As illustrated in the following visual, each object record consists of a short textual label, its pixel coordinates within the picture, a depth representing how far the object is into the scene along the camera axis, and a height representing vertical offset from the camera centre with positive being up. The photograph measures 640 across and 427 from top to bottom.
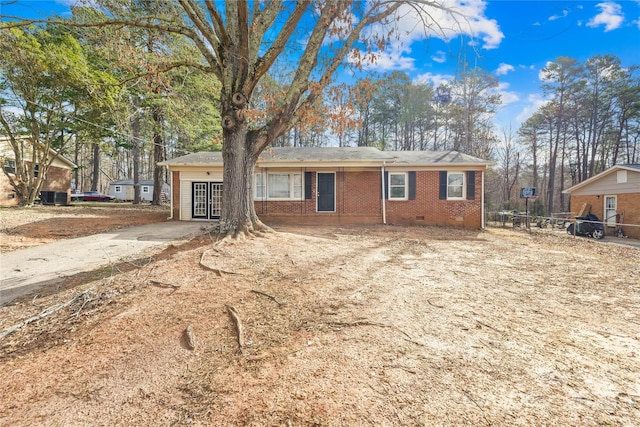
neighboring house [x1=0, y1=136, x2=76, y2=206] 16.48 +2.14
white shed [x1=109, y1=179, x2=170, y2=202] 33.34 +1.97
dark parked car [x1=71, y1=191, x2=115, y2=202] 28.78 +0.95
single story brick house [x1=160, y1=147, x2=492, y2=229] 11.92 +0.89
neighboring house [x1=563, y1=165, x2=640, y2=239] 13.76 +0.67
